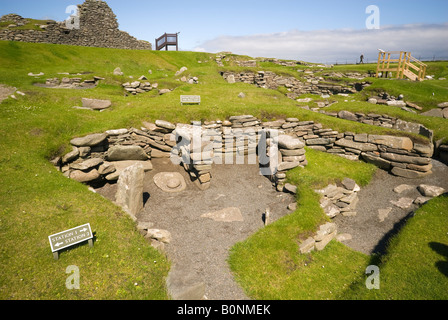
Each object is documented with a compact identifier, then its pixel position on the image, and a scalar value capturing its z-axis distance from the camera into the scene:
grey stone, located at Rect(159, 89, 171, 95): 22.98
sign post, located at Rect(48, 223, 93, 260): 7.04
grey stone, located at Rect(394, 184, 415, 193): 14.09
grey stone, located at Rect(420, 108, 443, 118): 20.73
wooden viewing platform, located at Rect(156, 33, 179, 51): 46.50
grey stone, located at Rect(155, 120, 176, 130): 15.95
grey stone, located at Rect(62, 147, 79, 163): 12.73
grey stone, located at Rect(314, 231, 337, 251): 10.34
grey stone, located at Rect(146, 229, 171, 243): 9.88
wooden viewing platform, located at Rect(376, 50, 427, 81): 29.36
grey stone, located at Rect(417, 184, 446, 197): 13.09
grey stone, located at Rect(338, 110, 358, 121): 19.81
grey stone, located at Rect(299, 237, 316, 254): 9.70
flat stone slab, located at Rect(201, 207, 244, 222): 11.88
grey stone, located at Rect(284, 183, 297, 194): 13.32
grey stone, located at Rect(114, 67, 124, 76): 26.06
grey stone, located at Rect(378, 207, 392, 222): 12.51
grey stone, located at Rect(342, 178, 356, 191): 13.46
